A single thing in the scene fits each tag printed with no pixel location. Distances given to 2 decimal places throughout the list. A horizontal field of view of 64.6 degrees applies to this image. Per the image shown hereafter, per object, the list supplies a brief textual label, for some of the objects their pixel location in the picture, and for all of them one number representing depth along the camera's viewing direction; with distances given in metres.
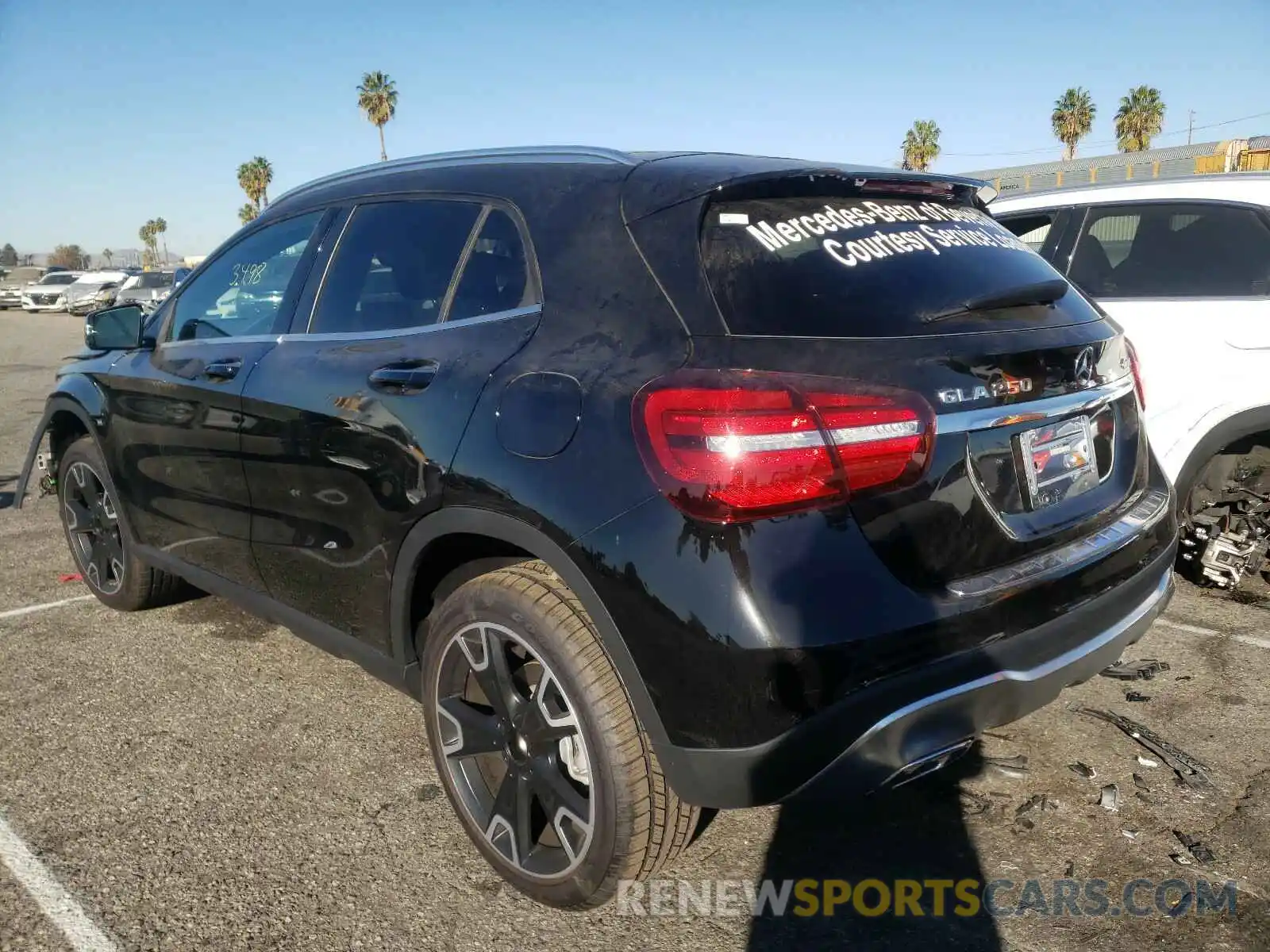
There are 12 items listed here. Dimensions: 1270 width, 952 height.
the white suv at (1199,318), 4.09
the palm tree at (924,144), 58.84
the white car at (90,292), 34.72
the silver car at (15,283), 40.81
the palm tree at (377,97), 60.88
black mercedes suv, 2.00
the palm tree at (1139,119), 52.66
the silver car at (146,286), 30.67
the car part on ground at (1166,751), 3.04
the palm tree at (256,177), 72.31
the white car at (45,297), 37.41
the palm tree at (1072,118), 57.41
